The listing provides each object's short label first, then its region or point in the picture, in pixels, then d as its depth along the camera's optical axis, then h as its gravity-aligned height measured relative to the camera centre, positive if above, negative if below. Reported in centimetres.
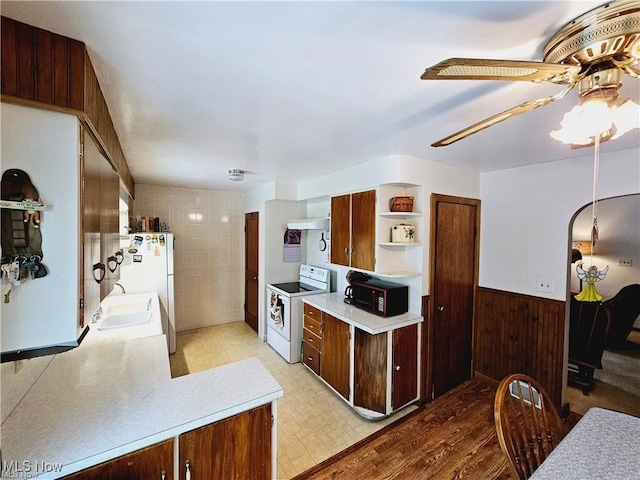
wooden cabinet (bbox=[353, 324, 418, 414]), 233 -120
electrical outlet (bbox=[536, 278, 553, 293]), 246 -44
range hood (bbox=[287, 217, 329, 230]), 334 +12
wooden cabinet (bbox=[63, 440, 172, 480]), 97 -89
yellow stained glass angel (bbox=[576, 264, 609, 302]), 240 -50
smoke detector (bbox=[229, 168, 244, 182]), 296 +65
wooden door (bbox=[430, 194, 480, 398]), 259 -51
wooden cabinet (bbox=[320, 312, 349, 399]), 256 -119
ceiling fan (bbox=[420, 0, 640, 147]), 70 +53
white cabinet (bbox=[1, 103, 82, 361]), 82 +1
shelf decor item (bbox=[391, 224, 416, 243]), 245 +2
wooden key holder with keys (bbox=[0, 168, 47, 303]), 79 +0
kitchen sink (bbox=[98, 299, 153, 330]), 248 -83
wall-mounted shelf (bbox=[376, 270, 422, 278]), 241 -35
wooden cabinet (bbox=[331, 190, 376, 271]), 251 +4
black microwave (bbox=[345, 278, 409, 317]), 246 -60
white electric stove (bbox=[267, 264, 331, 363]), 338 -98
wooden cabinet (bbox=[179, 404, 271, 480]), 116 -98
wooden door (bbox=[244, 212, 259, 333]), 427 -60
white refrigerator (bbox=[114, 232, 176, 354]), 334 -47
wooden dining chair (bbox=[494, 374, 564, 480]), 114 -91
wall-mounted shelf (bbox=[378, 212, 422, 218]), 238 +18
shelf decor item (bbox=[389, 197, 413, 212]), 240 +28
